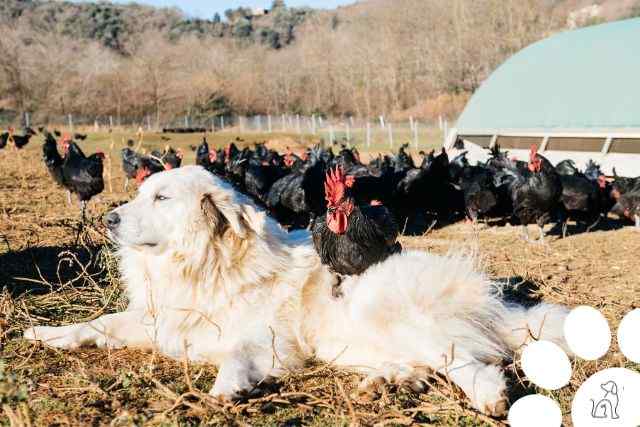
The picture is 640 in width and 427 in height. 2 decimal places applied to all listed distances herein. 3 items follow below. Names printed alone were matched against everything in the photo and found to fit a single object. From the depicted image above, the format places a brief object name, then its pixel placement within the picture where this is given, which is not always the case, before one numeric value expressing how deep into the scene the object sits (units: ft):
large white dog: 11.52
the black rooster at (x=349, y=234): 14.20
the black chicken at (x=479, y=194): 34.22
